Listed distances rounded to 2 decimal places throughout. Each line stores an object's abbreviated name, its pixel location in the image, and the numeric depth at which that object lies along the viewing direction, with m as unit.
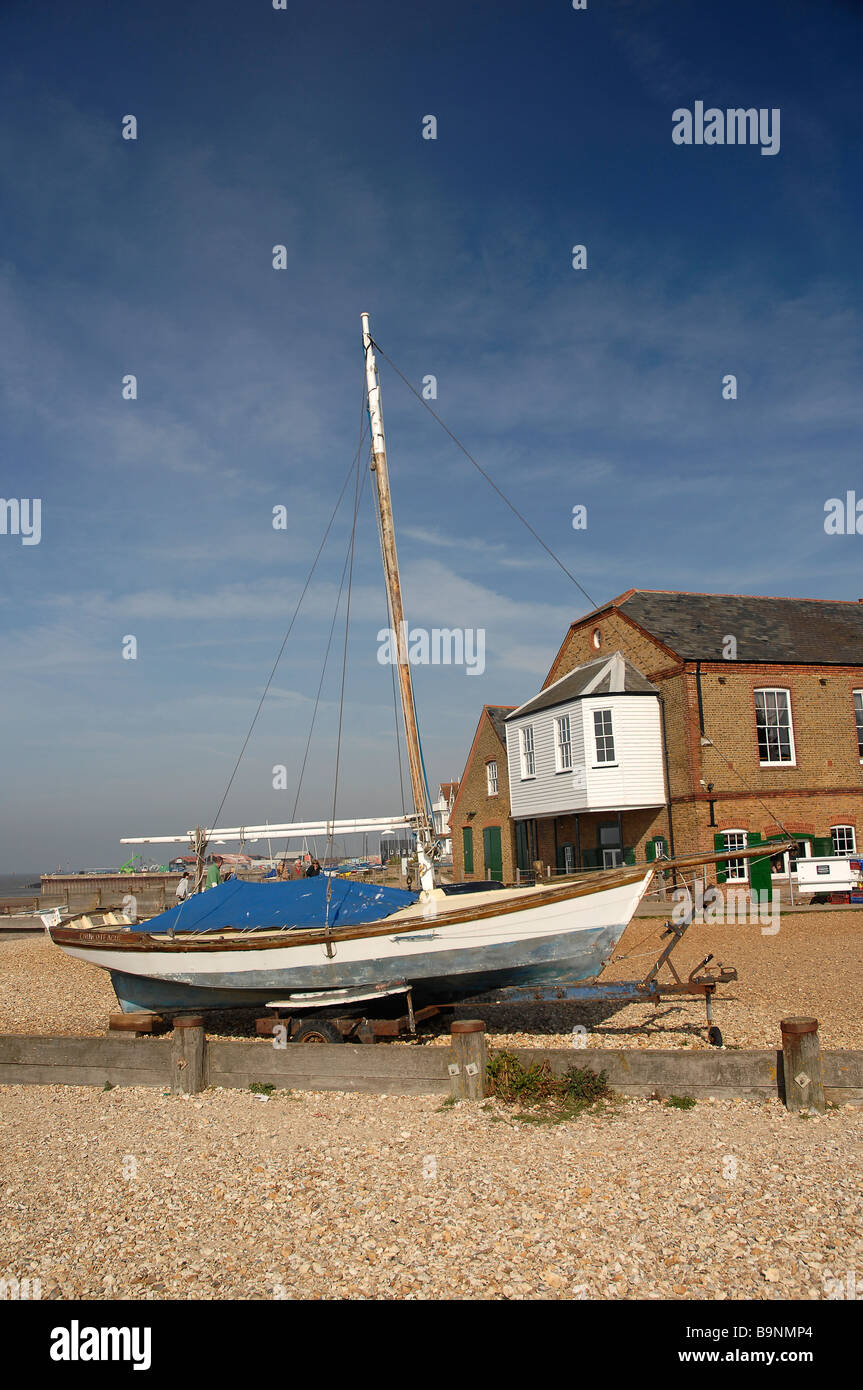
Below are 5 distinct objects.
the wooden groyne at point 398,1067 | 7.87
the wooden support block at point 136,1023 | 12.29
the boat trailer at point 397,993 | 10.94
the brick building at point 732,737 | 27.55
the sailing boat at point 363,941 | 11.38
